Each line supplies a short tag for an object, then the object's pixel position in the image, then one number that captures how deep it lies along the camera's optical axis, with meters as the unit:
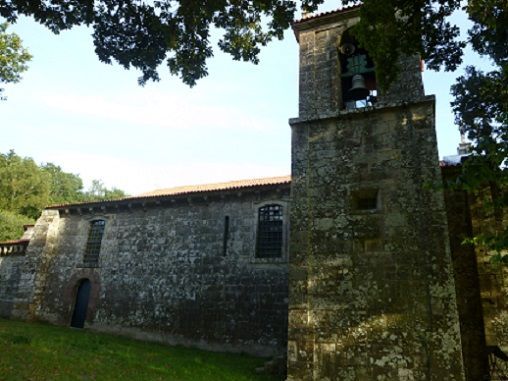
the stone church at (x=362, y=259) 6.25
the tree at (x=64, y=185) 38.34
